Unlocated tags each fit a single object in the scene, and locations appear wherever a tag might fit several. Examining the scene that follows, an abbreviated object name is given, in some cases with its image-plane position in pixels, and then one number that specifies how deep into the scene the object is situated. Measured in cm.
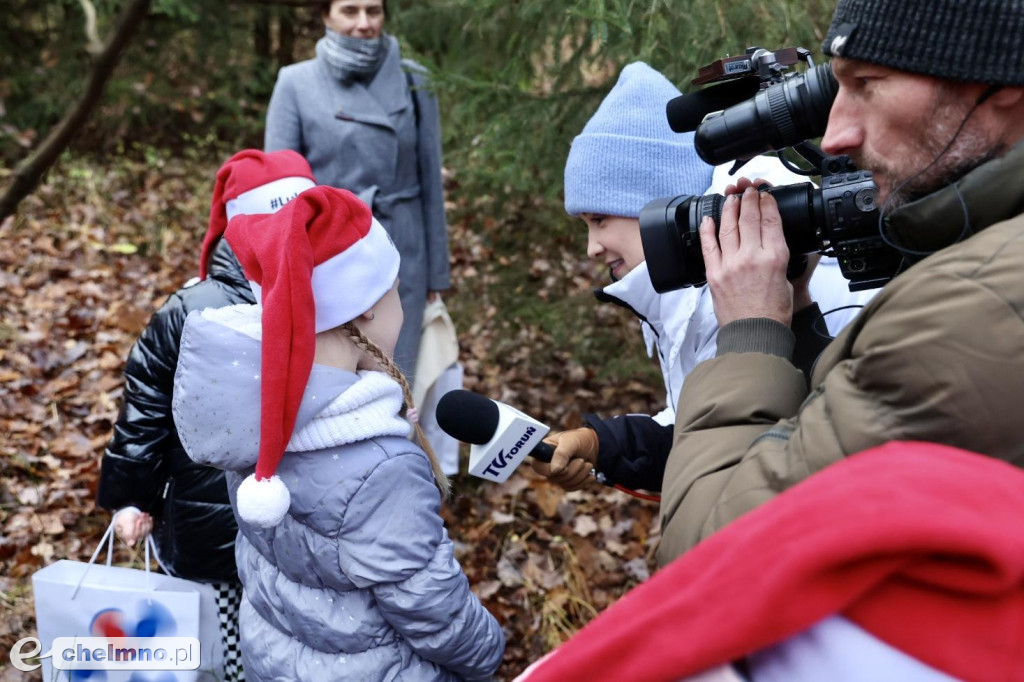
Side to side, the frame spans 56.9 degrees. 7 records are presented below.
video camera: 183
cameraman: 120
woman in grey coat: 465
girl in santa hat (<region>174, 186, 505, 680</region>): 218
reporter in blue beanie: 258
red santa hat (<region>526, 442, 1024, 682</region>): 107
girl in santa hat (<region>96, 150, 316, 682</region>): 302
